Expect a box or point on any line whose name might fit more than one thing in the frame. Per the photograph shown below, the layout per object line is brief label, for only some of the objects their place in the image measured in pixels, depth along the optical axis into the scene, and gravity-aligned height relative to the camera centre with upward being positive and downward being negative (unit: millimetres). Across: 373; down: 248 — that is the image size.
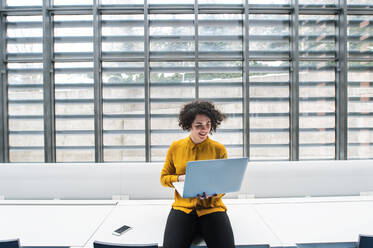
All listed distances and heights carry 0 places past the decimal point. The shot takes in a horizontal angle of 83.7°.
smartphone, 1575 -842
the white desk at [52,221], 1525 -854
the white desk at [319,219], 1541 -856
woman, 1438 -621
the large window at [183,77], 3545 +778
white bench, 2719 -783
